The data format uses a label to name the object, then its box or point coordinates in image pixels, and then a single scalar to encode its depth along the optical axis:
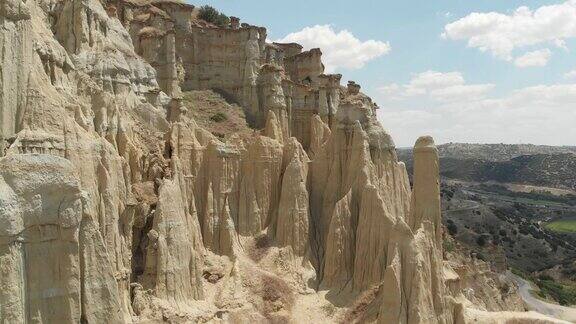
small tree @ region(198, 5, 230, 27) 52.27
